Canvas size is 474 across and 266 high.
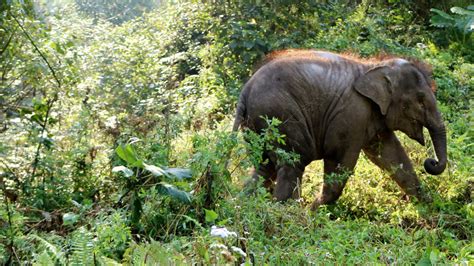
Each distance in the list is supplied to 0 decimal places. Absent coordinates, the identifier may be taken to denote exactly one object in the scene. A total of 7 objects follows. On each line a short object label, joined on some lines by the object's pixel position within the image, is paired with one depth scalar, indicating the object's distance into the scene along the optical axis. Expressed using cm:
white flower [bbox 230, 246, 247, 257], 905
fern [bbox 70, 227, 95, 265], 947
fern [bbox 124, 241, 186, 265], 937
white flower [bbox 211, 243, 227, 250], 892
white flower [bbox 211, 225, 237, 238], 880
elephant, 1780
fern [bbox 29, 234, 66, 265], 911
